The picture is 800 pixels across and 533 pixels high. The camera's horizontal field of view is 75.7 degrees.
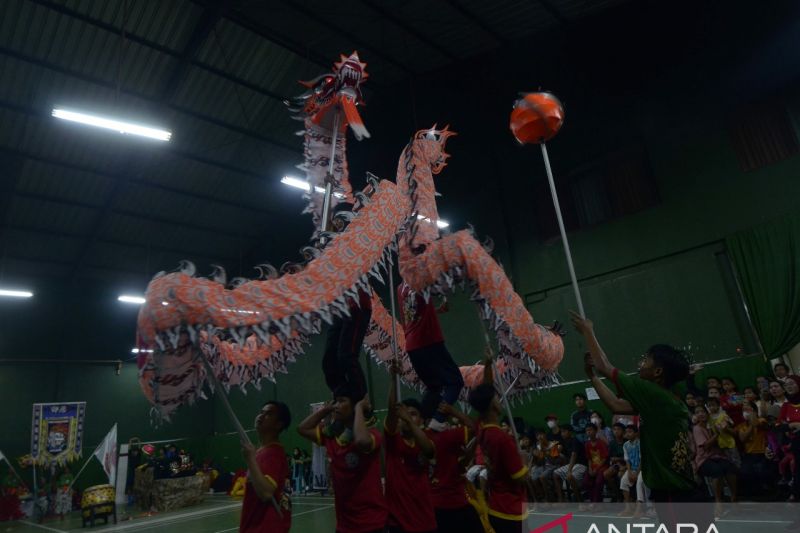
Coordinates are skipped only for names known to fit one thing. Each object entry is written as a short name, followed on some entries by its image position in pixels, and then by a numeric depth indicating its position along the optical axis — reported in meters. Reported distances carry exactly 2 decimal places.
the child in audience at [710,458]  5.12
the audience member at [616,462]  6.05
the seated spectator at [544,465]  6.89
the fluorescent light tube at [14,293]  11.97
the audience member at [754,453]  5.07
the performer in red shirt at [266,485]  2.10
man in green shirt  1.90
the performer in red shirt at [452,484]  2.78
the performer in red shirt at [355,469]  2.38
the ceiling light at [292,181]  9.03
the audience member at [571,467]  6.42
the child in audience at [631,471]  5.76
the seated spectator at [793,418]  4.61
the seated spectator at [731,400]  5.53
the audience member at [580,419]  6.99
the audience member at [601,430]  6.54
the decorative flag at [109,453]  9.51
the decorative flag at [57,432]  11.27
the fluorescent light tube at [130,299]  13.75
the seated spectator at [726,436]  5.20
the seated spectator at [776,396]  5.25
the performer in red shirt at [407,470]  2.52
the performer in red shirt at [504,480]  2.42
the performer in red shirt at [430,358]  2.76
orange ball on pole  2.65
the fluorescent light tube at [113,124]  6.33
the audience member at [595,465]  6.20
